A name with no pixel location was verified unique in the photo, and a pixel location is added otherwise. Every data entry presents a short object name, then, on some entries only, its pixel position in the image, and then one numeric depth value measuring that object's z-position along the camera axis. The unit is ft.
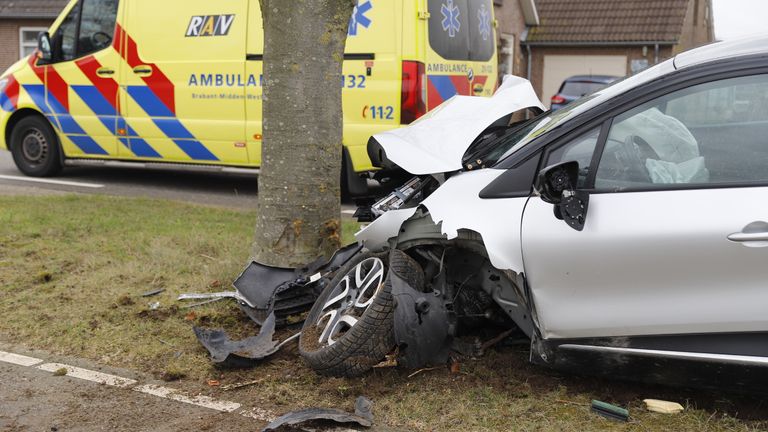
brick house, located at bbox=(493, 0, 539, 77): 88.53
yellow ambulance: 28.89
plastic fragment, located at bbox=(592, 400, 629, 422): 12.16
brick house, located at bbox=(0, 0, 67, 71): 88.99
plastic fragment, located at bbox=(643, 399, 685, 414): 12.26
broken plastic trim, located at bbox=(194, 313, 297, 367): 14.34
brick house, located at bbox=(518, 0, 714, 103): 86.63
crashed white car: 11.37
